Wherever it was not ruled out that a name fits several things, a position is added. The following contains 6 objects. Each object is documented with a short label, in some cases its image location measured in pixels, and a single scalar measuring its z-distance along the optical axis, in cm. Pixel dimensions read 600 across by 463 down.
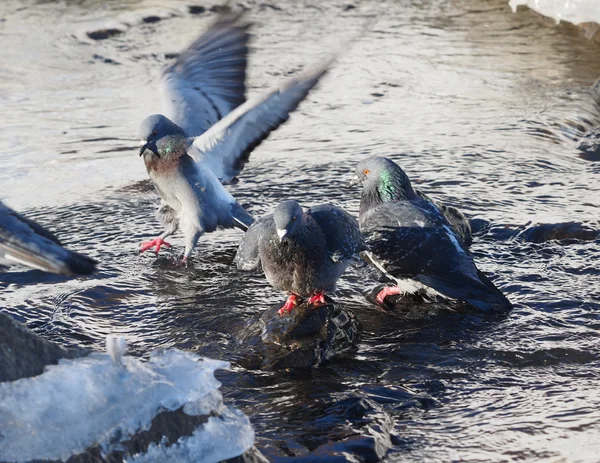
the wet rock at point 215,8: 2275
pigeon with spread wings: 1180
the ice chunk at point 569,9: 2004
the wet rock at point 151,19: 2250
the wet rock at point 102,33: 2137
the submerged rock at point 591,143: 1466
